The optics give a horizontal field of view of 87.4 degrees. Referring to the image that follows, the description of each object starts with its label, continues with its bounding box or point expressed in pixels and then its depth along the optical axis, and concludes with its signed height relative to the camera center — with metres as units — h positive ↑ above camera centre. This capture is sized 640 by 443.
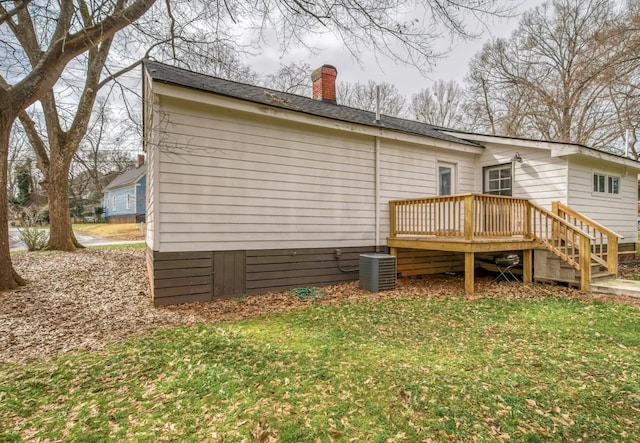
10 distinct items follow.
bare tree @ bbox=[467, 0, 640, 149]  16.50 +8.21
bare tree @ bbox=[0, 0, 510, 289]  5.69 +3.59
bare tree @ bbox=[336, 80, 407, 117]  25.16 +9.65
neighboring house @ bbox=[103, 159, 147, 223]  27.47 +2.21
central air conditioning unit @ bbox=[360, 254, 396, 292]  6.95 -1.03
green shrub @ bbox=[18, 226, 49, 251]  11.60 -0.62
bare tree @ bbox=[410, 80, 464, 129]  25.84 +9.42
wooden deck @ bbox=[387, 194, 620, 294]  6.62 -0.17
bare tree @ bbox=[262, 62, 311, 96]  14.67 +6.95
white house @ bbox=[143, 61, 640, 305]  5.83 +0.99
